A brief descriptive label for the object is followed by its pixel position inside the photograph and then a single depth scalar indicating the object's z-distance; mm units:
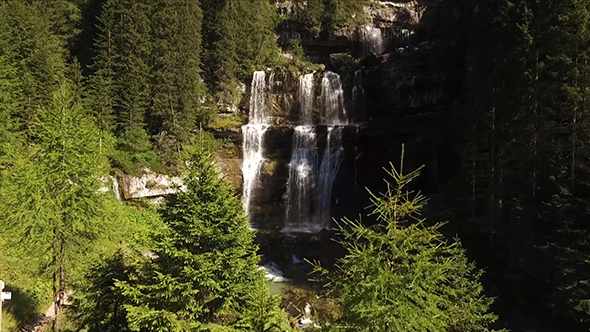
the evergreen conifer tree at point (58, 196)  14586
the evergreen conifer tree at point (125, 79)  34219
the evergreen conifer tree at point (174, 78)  36500
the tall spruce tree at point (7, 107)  22781
